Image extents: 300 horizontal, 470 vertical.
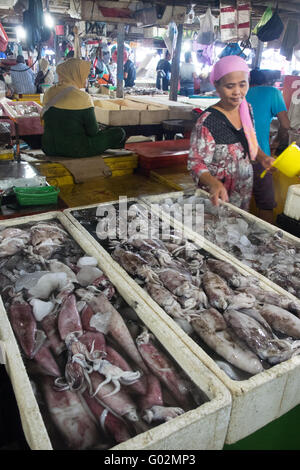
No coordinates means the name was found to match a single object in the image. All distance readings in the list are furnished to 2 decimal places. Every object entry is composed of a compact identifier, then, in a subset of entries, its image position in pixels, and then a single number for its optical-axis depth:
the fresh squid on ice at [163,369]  1.45
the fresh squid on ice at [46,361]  1.54
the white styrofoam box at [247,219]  2.16
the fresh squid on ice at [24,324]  1.65
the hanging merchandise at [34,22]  5.77
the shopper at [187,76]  15.60
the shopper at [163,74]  15.77
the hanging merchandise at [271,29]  6.88
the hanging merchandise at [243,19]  6.64
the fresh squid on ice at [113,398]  1.36
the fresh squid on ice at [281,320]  1.78
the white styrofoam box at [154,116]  6.87
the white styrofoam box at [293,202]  3.05
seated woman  4.86
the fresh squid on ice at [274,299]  1.95
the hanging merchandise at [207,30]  7.50
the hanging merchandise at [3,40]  6.65
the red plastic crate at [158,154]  5.16
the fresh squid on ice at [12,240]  2.39
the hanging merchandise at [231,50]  8.74
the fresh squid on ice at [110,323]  1.65
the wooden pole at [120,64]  9.00
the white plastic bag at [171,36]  7.61
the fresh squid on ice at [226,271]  2.15
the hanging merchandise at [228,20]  6.74
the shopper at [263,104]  4.37
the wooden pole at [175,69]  8.40
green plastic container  3.34
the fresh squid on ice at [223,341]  1.56
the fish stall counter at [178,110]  7.18
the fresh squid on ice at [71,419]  1.27
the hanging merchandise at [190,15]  7.43
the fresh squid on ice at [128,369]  1.47
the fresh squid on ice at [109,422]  1.28
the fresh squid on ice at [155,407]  1.33
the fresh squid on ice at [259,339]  1.61
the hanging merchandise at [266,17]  6.95
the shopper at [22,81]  10.95
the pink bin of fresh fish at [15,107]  6.95
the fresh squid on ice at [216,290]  1.96
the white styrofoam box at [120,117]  6.57
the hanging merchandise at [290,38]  7.86
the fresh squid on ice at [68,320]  1.72
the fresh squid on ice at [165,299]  1.87
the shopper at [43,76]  12.14
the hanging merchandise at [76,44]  9.89
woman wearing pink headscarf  3.04
